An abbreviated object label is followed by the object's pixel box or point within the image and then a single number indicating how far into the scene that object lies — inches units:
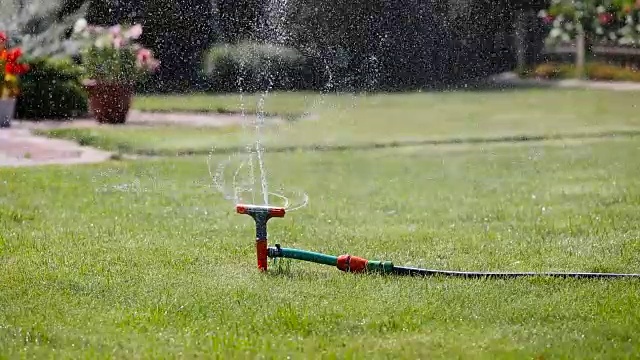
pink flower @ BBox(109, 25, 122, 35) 424.2
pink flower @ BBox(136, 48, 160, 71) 434.0
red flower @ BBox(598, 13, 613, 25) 592.1
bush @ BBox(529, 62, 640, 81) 566.9
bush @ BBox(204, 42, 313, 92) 561.6
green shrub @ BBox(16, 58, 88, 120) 427.2
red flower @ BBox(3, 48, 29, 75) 390.0
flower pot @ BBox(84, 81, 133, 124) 401.7
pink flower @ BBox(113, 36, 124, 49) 421.7
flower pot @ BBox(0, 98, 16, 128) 378.9
